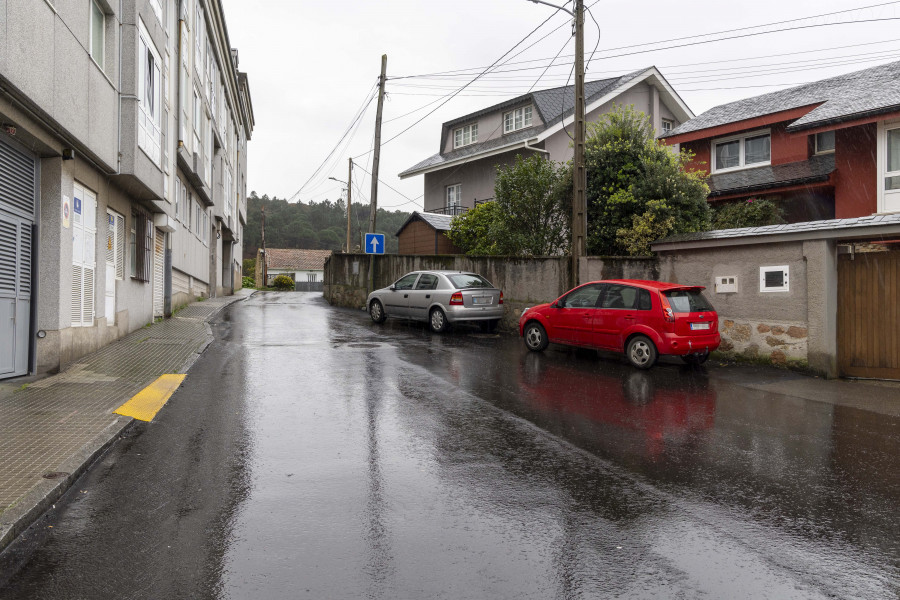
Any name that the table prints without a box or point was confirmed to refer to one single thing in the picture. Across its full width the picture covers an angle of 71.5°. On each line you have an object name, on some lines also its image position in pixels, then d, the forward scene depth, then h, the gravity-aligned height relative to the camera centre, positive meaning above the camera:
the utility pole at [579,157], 14.54 +3.52
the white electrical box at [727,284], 11.84 +0.49
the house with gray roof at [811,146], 16.70 +5.09
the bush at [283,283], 59.53 +2.16
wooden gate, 9.98 -0.06
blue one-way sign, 24.61 +2.51
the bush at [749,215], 18.16 +2.78
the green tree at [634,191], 15.59 +3.03
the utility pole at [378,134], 26.90 +7.51
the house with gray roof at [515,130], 28.20 +8.86
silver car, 15.77 +0.21
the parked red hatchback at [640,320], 10.38 -0.19
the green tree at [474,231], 24.75 +3.33
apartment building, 8.05 +2.30
